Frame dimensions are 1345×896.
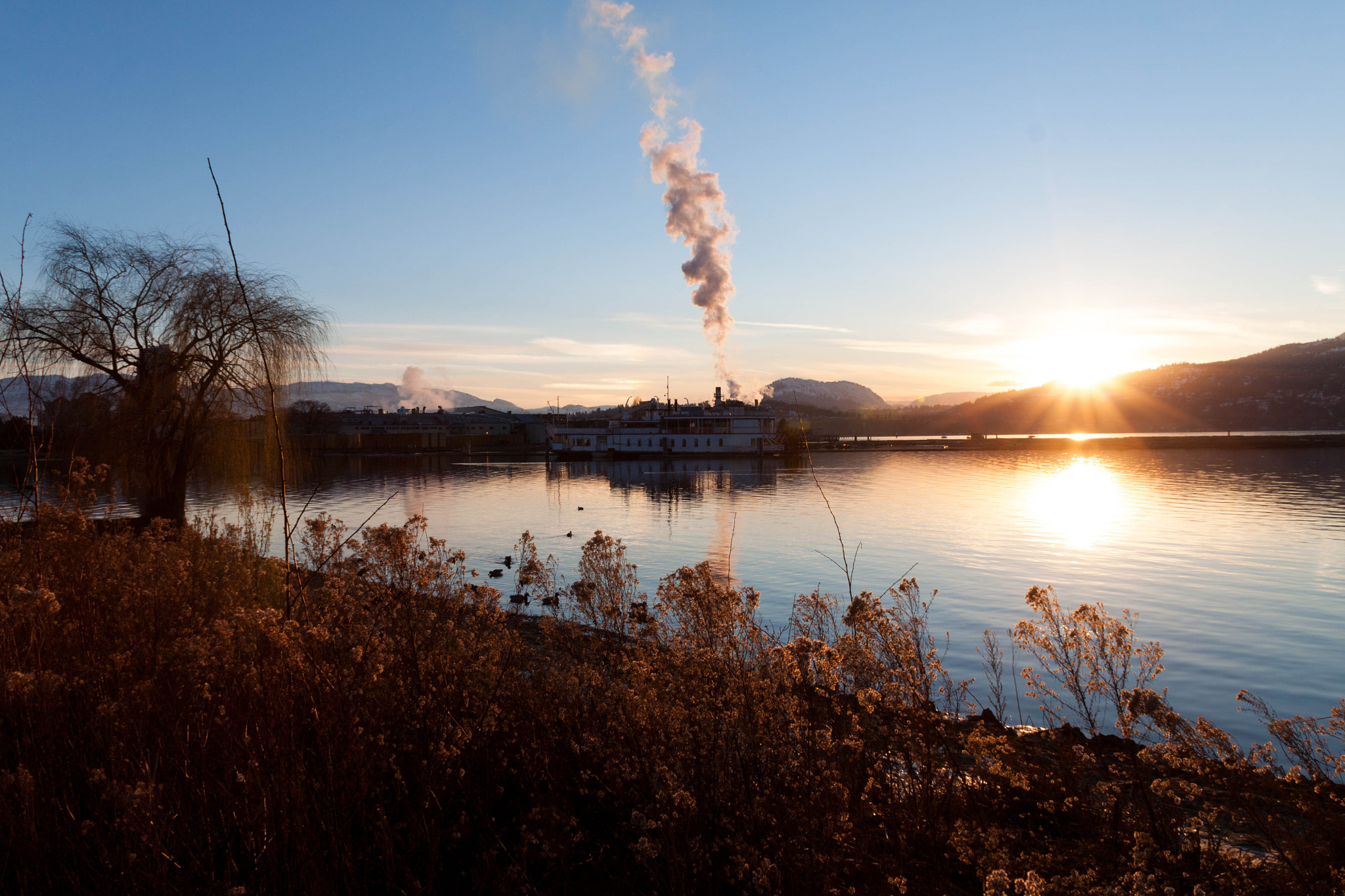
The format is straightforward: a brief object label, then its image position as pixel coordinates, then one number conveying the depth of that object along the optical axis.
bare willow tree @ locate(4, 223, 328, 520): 15.73
